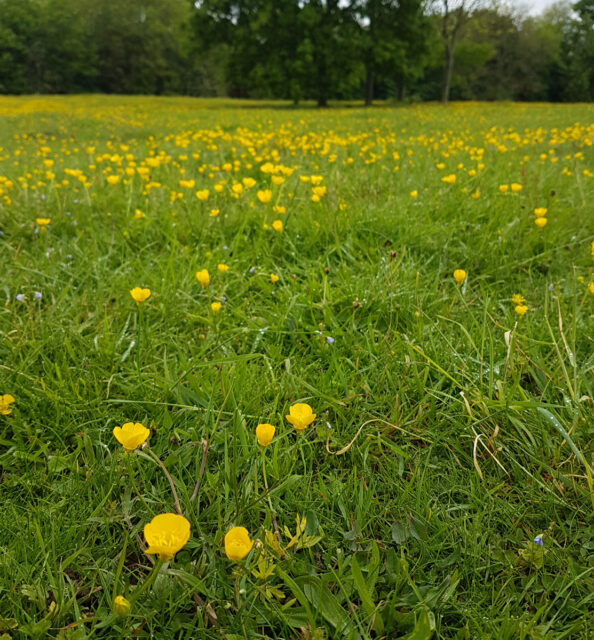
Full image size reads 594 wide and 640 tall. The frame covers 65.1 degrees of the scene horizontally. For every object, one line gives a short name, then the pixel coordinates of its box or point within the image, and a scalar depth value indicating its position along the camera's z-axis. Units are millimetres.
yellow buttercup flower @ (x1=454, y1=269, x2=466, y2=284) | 1690
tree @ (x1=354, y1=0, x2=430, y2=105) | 23703
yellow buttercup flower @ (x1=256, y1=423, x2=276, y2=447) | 940
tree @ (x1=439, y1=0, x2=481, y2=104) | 23469
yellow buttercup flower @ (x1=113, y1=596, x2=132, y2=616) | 746
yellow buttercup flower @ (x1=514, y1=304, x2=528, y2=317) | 1518
